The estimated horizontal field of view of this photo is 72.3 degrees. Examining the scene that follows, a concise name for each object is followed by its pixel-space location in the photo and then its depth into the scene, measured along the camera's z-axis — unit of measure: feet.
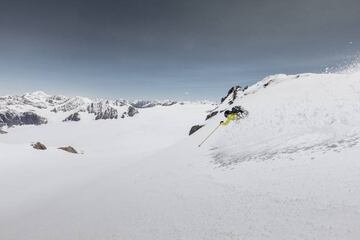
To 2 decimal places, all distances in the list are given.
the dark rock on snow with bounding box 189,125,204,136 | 147.95
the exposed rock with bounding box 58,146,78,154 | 139.89
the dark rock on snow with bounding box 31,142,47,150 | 118.56
